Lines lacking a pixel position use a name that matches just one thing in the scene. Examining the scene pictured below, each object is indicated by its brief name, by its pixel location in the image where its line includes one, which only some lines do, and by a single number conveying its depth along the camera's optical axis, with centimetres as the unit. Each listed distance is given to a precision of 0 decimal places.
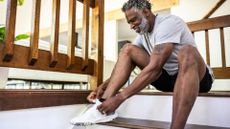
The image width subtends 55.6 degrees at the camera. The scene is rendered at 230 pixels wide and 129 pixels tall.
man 92
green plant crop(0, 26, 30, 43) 120
